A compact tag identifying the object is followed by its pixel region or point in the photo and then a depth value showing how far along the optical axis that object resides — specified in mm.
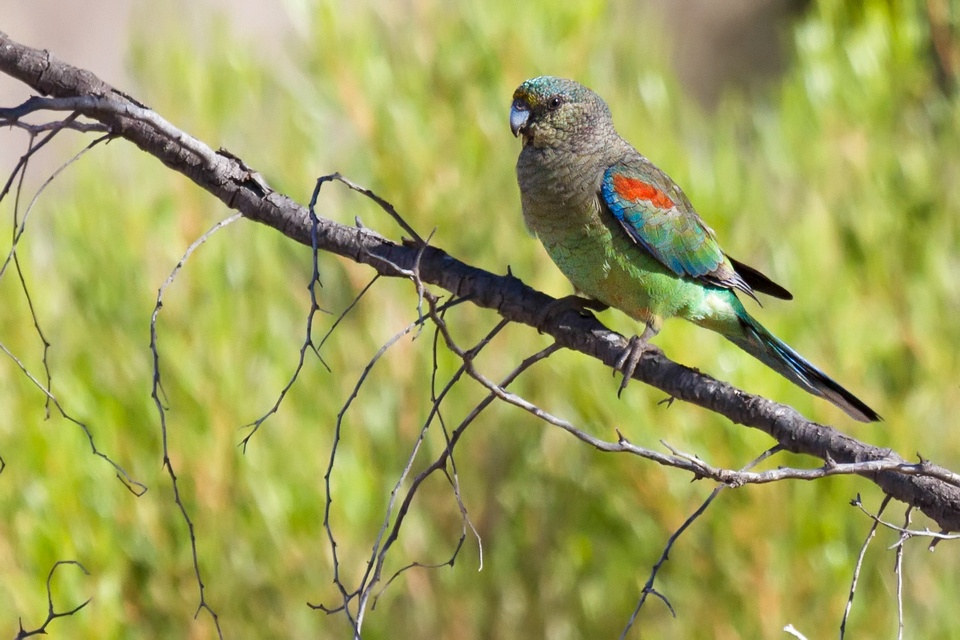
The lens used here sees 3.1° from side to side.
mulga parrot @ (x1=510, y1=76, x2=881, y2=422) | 7097
